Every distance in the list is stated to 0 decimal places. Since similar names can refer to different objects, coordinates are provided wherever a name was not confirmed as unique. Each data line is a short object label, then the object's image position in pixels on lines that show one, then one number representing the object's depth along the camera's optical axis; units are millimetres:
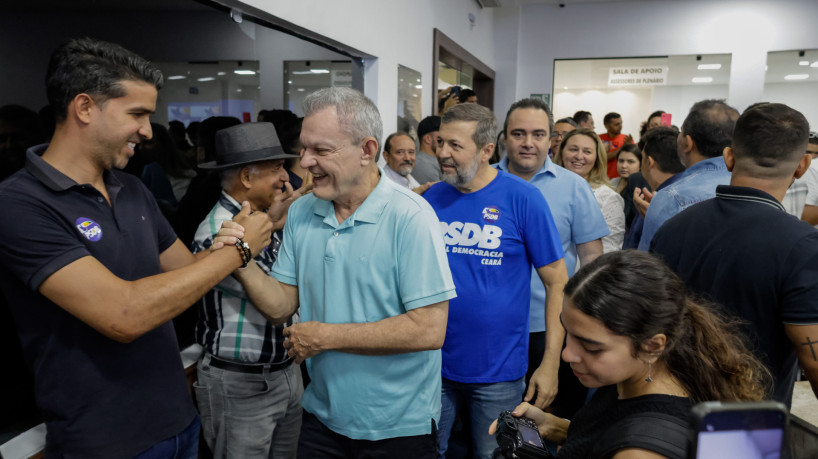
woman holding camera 1089
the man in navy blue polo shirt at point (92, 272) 1214
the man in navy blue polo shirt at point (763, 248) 1464
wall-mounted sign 9102
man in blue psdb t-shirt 2016
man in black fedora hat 1889
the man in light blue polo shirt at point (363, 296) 1449
